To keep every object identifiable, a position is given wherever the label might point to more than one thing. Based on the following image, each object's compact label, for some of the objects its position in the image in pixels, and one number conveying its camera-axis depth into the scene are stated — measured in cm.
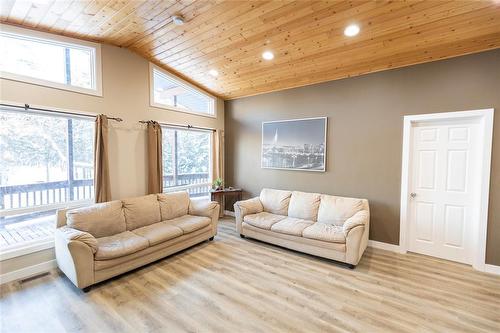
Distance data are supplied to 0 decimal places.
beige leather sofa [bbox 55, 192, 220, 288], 257
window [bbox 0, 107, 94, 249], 284
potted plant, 521
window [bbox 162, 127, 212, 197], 462
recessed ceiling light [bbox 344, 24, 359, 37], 273
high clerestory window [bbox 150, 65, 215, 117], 429
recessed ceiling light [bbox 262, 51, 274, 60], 348
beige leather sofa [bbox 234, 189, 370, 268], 315
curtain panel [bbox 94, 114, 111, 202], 338
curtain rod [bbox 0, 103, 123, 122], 276
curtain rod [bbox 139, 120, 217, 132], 405
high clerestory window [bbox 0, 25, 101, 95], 279
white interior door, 318
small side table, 507
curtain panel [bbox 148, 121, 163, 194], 407
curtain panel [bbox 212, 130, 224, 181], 538
